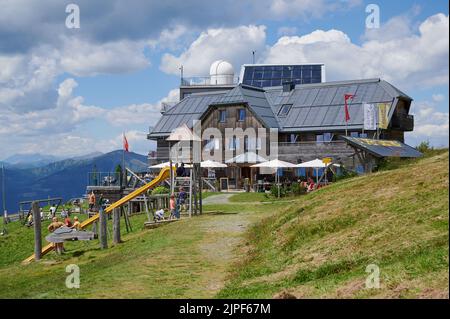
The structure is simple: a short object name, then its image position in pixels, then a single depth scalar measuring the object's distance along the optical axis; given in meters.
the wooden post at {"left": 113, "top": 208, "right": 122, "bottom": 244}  26.28
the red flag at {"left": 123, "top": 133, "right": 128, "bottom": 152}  48.19
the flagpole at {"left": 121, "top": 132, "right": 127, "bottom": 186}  47.02
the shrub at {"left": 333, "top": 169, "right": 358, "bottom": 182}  36.97
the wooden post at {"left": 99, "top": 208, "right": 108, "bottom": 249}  25.48
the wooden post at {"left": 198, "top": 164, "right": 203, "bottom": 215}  30.89
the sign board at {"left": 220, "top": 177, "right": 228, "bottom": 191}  53.38
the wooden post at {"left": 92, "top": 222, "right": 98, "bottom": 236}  31.31
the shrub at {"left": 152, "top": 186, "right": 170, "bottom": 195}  41.75
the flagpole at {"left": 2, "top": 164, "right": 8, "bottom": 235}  46.08
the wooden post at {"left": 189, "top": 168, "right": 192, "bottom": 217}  29.89
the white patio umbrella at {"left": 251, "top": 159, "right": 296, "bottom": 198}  46.78
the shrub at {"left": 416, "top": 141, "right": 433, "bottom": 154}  43.47
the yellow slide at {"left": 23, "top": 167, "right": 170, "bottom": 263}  31.33
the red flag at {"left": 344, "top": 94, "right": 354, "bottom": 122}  49.41
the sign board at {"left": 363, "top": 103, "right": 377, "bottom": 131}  47.37
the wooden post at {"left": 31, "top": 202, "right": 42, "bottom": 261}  25.64
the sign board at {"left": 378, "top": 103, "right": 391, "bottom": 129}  48.03
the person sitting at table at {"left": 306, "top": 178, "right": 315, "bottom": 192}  40.18
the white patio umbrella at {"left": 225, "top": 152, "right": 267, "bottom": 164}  51.19
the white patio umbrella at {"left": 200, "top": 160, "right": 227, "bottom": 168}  51.47
